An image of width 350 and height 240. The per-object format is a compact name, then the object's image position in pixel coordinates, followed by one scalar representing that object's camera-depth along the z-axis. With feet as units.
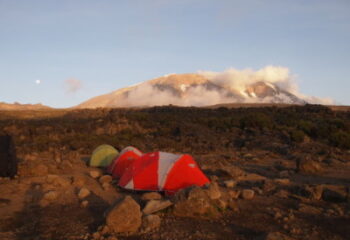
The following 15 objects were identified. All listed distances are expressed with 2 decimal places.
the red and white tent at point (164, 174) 25.73
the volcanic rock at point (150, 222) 17.84
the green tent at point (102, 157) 41.42
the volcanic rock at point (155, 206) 19.75
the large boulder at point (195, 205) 19.63
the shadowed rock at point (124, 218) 17.47
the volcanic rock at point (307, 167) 34.63
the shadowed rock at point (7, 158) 30.77
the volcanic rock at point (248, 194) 23.62
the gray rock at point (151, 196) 23.55
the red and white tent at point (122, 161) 33.91
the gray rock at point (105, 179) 31.45
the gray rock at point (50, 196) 24.53
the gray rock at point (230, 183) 27.68
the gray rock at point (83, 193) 25.43
